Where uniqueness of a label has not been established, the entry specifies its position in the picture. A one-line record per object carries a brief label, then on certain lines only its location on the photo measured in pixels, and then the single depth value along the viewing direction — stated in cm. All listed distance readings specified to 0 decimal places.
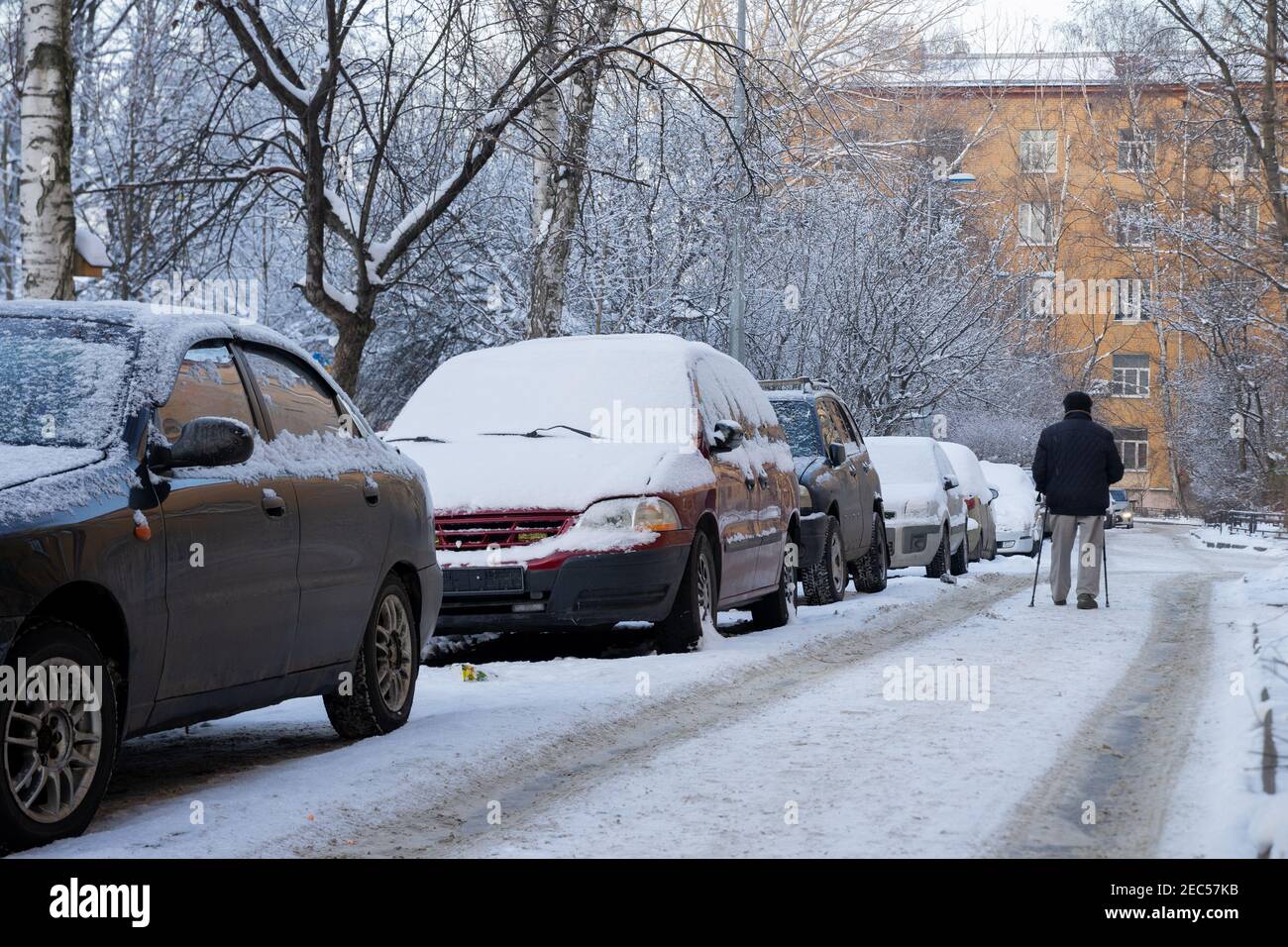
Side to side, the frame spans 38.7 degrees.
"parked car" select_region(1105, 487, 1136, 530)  5956
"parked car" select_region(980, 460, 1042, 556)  3344
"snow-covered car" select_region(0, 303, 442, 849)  543
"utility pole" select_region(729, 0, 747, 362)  2567
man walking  1656
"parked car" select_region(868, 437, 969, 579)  2123
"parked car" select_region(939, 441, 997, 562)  2745
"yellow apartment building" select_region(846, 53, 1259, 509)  5947
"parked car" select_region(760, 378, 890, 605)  1591
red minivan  1070
